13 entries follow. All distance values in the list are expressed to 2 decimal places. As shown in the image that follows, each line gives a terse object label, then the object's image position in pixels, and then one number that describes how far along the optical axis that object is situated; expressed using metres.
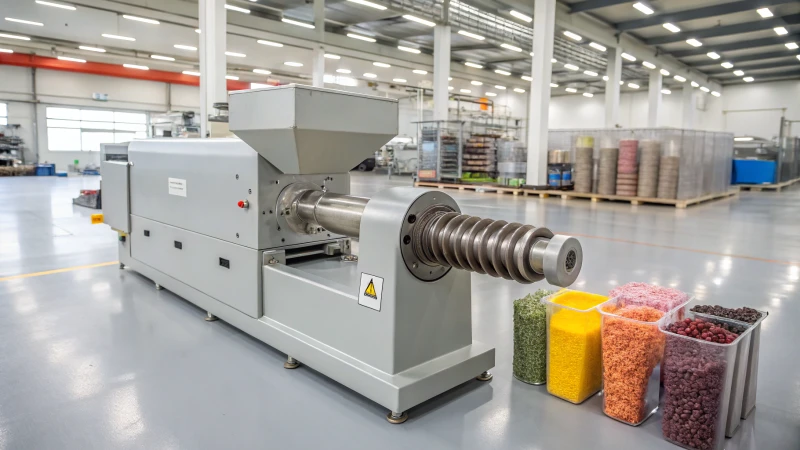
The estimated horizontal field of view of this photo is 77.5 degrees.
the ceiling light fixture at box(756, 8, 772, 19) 12.16
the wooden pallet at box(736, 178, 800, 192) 14.14
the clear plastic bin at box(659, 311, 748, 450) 1.50
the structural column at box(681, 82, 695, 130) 20.77
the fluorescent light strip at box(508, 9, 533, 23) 12.39
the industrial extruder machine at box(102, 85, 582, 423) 1.69
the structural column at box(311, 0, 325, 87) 12.83
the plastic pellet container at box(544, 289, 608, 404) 1.82
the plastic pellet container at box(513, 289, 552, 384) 1.96
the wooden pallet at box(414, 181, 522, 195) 11.12
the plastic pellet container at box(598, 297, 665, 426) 1.66
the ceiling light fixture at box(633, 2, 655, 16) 11.86
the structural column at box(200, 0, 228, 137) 7.59
